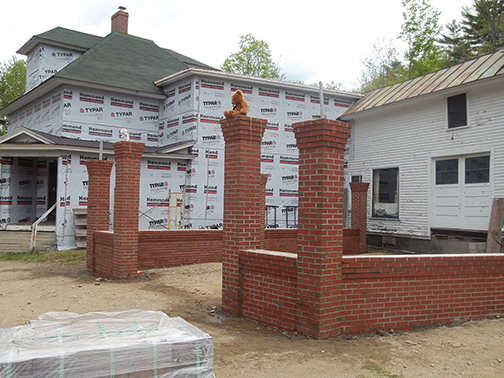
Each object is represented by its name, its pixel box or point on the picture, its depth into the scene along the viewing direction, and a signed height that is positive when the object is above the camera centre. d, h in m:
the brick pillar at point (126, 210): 9.95 -0.37
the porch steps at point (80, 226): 16.12 -1.21
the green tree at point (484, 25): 34.56 +14.10
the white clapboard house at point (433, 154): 14.52 +1.68
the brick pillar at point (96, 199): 11.36 -0.15
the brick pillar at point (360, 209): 17.08 -0.43
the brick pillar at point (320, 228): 5.50 -0.38
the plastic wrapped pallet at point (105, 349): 2.91 -1.07
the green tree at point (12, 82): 39.22 +9.63
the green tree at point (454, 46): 36.75 +13.29
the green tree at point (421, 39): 32.31 +11.73
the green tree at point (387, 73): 39.44 +11.42
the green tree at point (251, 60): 44.72 +13.69
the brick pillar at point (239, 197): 6.89 -0.02
